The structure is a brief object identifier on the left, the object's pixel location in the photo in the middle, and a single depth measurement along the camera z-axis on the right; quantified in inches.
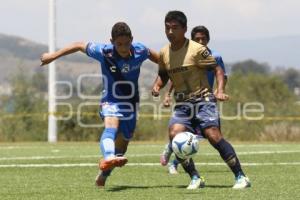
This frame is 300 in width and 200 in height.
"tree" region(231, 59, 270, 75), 6652.1
